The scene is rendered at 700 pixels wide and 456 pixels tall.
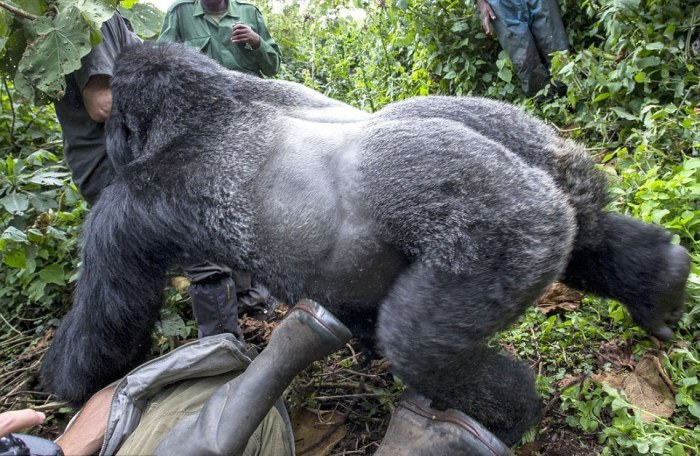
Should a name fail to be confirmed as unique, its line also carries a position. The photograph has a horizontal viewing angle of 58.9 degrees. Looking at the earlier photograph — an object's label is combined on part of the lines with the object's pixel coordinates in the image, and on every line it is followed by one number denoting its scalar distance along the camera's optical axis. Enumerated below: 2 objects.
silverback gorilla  1.90
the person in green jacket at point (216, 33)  4.33
